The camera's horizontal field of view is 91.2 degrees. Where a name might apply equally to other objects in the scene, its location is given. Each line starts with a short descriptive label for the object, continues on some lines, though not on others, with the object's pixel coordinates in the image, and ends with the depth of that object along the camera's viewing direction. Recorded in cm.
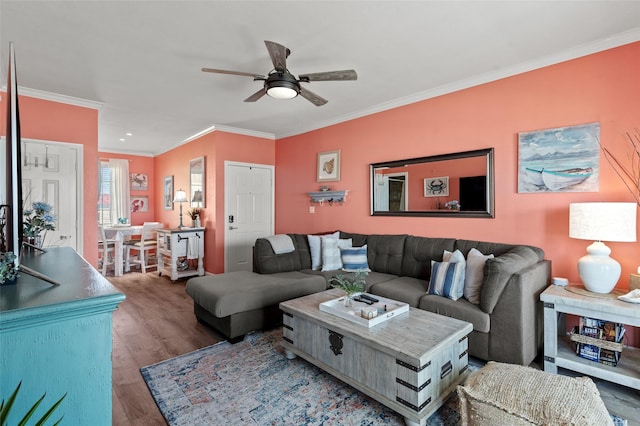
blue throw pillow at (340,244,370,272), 376
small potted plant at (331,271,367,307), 239
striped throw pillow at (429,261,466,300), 267
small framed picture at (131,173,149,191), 742
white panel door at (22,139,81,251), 361
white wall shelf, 469
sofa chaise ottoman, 285
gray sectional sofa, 235
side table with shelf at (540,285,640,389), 204
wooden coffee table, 175
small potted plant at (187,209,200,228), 554
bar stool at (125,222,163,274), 586
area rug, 188
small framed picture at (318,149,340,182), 480
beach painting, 264
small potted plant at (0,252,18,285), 99
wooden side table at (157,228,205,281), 518
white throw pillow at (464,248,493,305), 261
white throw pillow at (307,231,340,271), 399
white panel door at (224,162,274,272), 534
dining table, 562
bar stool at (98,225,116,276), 559
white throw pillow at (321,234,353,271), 386
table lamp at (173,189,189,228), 577
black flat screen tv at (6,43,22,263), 100
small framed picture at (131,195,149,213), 742
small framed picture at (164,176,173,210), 684
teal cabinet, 85
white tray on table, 211
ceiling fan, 248
